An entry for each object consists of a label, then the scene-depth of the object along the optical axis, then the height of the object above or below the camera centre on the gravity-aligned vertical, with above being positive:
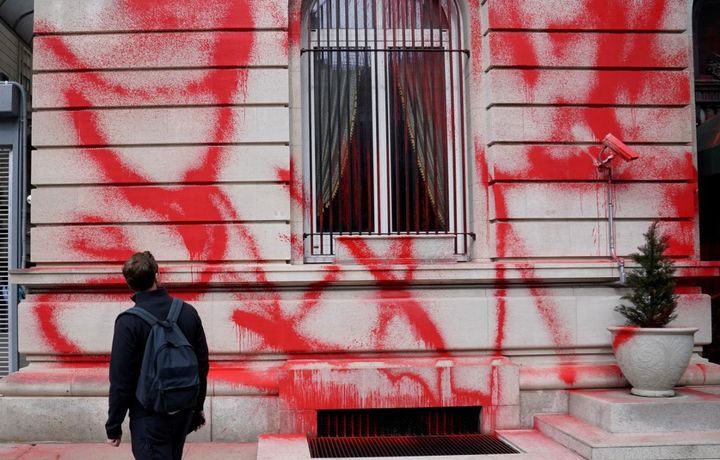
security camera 8.88 +1.38
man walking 5.04 -0.74
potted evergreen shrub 8.03 -0.75
